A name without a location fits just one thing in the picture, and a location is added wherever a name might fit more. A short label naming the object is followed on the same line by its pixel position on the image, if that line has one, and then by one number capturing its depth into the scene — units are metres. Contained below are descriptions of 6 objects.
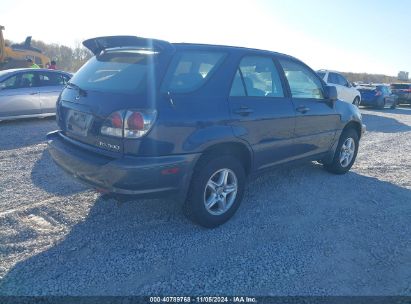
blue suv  2.71
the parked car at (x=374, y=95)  16.83
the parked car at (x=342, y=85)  13.20
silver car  7.87
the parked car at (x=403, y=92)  20.75
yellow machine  15.35
